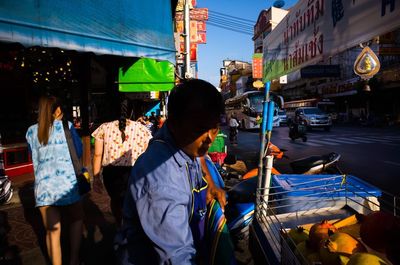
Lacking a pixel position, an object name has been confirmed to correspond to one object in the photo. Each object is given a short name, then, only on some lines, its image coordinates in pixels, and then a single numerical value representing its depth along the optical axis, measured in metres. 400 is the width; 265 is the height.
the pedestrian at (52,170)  2.75
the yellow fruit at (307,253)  1.21
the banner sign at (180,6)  17.40
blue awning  3.28
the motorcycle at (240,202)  2.89
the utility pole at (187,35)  10.66
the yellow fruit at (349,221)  1.59
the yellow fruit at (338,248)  1.13
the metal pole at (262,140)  2.04
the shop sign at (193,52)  17.11
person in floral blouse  3.30
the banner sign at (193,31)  15.98
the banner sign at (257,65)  34.59
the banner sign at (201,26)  16.52
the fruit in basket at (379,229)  1.14
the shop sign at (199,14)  15.04
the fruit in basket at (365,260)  0.97
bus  24.61
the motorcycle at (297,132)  14.88
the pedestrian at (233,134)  15.43
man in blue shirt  1.02
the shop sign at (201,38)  16.30
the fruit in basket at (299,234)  1.46
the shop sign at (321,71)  24.82
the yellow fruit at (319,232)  1.31
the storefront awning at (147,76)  5.83
